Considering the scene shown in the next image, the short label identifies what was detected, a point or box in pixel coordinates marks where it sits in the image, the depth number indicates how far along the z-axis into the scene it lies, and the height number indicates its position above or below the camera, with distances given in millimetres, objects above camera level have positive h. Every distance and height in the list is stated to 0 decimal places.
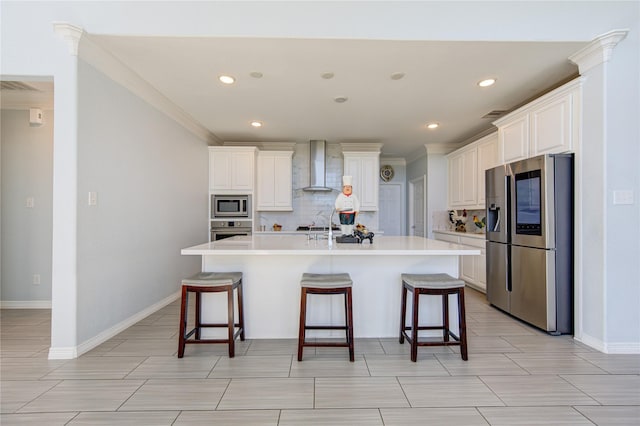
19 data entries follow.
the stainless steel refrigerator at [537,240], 2846 -261
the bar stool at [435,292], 2348 -591
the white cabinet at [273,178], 5660 +615
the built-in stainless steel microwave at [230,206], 5328 +115
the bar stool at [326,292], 2365 -597
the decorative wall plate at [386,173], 7102 +897
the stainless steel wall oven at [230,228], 5336 -255
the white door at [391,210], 7082 +69
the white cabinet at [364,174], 5754 +709
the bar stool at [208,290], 2420 -589
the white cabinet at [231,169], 5371 +744
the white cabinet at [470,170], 4523 +691
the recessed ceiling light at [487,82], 3199 +1339
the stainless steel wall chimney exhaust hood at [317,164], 5738 +889
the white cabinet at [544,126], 2787 +862
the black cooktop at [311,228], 5738 -280
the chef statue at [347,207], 3070 +59
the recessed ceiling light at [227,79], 3139 +1345
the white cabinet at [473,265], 4371 -758
